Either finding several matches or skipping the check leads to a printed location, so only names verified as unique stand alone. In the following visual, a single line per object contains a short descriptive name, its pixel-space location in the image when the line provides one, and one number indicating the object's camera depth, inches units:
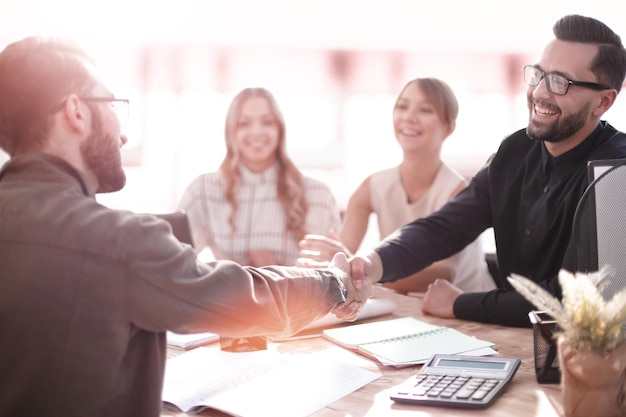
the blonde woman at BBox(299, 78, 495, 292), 112.7
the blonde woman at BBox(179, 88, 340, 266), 122.1
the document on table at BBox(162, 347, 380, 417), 45.5
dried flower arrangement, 38.0
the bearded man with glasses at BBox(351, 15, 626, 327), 74.7
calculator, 44.5
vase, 38.8
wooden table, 44.1
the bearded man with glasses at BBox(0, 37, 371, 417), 35.6
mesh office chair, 50.7
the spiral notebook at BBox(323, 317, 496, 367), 56.0
